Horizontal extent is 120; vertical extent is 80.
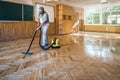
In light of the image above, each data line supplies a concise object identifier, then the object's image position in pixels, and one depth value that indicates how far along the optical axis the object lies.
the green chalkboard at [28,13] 5.46
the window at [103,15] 8.51
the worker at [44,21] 3.19
